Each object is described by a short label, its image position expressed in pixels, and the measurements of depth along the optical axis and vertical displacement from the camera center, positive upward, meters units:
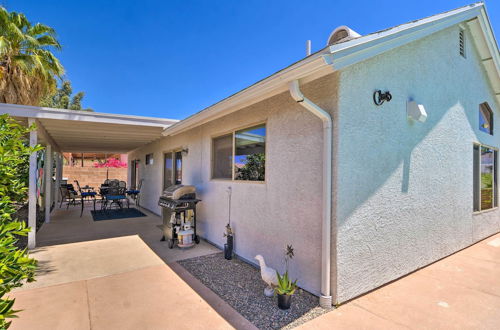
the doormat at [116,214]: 9.14 -1.95
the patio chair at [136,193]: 11.38 -1.31
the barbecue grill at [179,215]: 5.34 -1.14
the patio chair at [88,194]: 9.84 -1.22
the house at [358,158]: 3.07 +0.15
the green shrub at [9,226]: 1.43 -0.39
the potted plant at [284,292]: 2.99 -1.51
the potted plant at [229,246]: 4.70 -1.51
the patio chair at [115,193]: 9.94 -1.18
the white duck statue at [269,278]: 3.26 -1.46
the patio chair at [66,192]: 11.13 -1.27
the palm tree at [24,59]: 8.08 +3.55
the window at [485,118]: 6.33 +1.34
